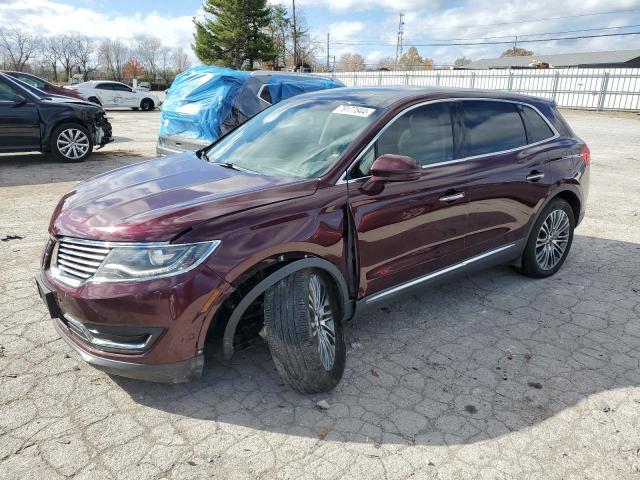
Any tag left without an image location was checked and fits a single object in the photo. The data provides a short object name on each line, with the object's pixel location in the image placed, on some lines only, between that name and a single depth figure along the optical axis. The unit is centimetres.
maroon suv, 247
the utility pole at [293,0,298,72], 5375
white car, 2336
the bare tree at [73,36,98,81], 8038
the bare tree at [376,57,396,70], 8936
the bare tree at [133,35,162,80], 8542
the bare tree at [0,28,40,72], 7631
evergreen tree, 4816
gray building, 5384
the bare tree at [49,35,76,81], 7981
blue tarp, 815
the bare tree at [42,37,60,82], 7556
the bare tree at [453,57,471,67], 7985
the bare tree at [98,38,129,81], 8625
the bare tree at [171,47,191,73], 8947
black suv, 890
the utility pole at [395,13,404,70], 8700
